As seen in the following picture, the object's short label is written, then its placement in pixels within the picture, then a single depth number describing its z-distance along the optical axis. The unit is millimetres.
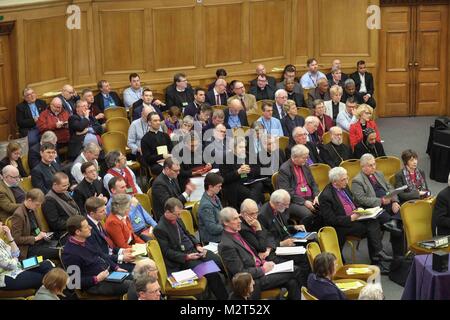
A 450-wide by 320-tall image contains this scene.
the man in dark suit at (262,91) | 25848
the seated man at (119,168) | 17945
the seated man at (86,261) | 14169
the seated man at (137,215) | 16337
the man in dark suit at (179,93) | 24771
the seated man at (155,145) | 20057
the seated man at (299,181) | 18267
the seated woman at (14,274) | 14227
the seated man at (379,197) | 17400
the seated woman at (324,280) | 13238
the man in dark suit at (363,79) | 27386
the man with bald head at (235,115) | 22477
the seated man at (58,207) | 15903
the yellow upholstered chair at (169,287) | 14490
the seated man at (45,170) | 17665
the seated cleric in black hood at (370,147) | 20770
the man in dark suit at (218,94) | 24952
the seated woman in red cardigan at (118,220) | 15483
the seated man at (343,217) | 17092
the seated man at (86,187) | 17036
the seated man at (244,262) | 14784
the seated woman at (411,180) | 18183
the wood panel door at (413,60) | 28981
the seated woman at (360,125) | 21344
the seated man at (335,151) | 20379
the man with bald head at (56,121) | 21078
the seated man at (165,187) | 17483
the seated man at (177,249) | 15064
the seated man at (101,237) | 14952
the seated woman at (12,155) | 18085
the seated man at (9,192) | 16183
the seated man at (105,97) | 24127
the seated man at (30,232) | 15204
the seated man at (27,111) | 21875
